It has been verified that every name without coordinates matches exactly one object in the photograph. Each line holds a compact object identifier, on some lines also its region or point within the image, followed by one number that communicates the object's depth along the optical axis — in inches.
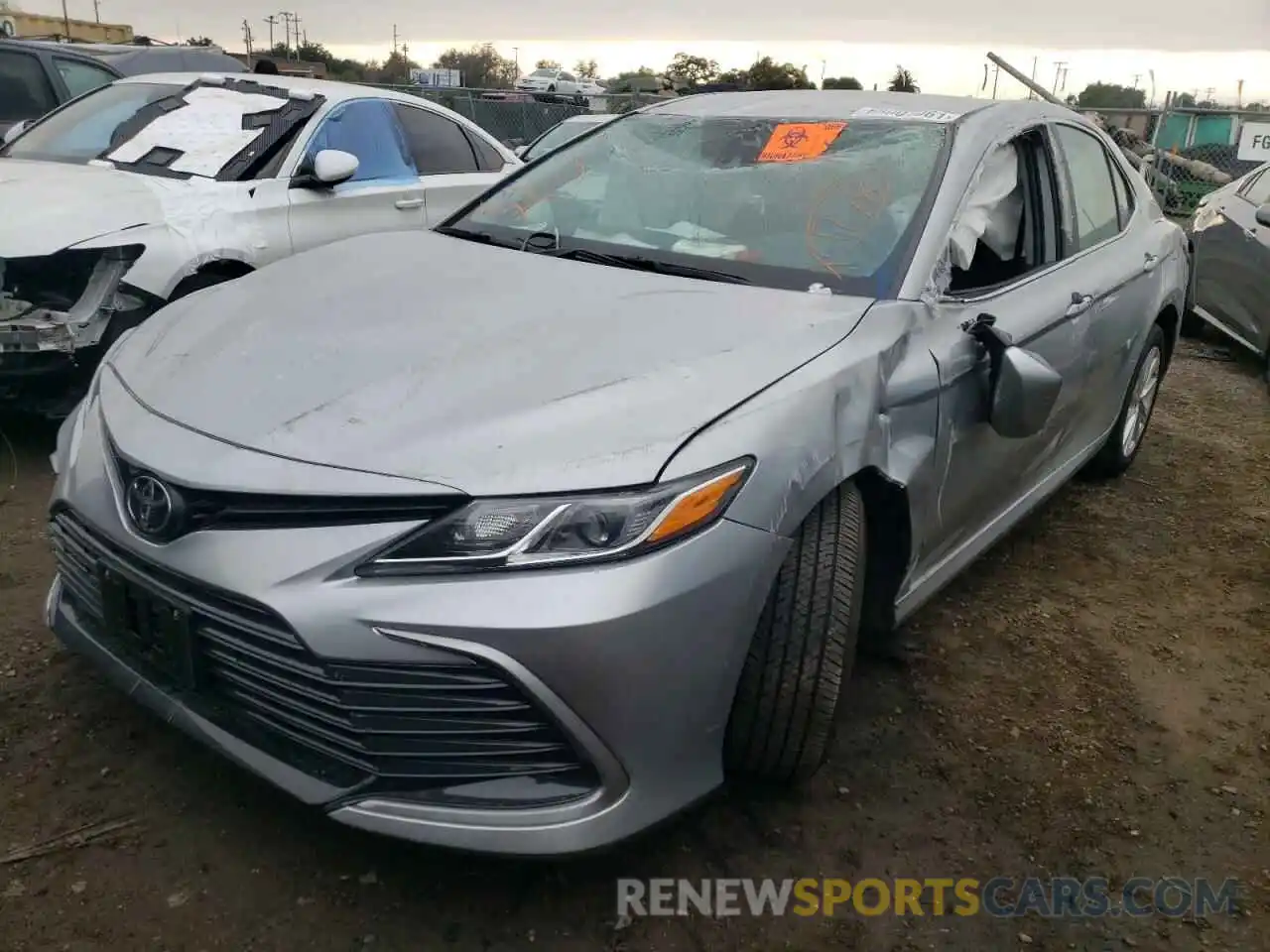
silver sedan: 73.0
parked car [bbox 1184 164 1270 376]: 276.4
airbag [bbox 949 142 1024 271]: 114.1
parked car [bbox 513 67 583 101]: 1331.4
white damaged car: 161.6
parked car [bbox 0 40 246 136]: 286.8
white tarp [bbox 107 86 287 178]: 194.4
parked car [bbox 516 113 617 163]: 389.4
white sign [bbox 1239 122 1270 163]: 515.2
